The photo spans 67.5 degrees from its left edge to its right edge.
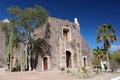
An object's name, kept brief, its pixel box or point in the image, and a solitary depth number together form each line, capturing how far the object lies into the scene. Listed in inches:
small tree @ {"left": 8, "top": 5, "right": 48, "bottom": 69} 445.7
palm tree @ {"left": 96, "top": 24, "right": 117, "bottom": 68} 446.2
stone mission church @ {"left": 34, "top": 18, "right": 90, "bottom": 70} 492.0
